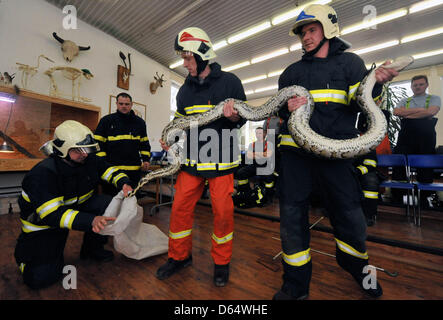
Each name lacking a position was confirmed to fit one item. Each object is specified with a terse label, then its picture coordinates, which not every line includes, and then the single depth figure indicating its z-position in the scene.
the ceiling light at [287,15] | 5.19
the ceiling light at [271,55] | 7.48
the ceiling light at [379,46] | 6.78
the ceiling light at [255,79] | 9.78
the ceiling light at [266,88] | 11.10
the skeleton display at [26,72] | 4.36
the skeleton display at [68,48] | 5.10
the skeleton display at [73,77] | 4.88
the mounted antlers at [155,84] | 7.95
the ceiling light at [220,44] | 6.91
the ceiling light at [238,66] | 8.48
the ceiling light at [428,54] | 7.36
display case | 3.81
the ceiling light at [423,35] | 6.16
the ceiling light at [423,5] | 5.04
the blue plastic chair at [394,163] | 3.41
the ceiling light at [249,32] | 5.95
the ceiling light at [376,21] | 5.38
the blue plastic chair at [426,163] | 3.13
